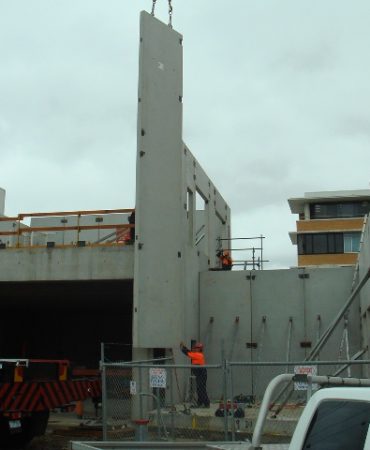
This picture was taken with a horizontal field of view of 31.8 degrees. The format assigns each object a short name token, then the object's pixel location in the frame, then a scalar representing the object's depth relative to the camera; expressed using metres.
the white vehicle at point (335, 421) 3.33
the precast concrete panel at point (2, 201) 29.77
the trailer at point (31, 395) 11.52
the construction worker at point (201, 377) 14.53
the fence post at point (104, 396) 10.38
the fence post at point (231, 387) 9.27
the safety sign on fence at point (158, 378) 10.48
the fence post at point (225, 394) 9.38
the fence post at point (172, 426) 11.20
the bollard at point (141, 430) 9.51
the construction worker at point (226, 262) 22.02
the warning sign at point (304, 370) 8.24
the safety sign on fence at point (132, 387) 11.85
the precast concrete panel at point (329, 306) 18.33
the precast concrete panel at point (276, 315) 18.59
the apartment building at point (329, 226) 63.72
